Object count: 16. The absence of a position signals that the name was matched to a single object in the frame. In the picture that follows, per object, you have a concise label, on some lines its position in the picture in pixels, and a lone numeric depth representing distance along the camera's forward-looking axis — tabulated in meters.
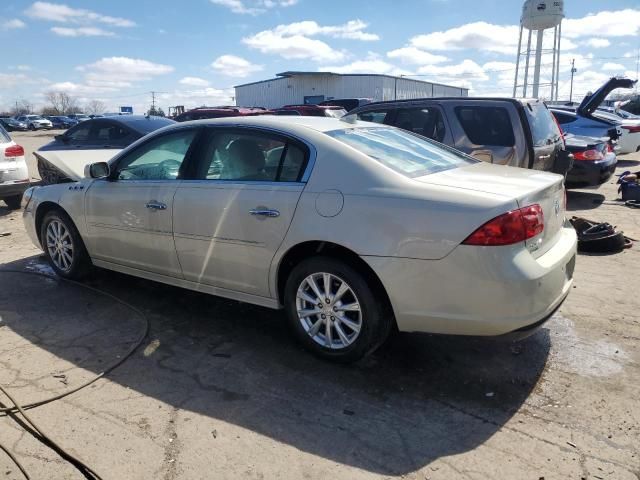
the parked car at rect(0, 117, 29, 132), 54.22
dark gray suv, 6.47
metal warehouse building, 48.97
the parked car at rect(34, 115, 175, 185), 7.99
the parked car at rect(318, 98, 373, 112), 27.78
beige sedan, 2.95
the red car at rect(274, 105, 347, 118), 17.34
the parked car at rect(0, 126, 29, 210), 8.49
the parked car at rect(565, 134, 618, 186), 9.02
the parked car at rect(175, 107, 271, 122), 15.31
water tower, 48.41
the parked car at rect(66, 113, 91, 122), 61.12
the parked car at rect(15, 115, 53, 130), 55.06
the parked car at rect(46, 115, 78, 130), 57.84
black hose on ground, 2.56
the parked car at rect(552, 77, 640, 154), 12.07
